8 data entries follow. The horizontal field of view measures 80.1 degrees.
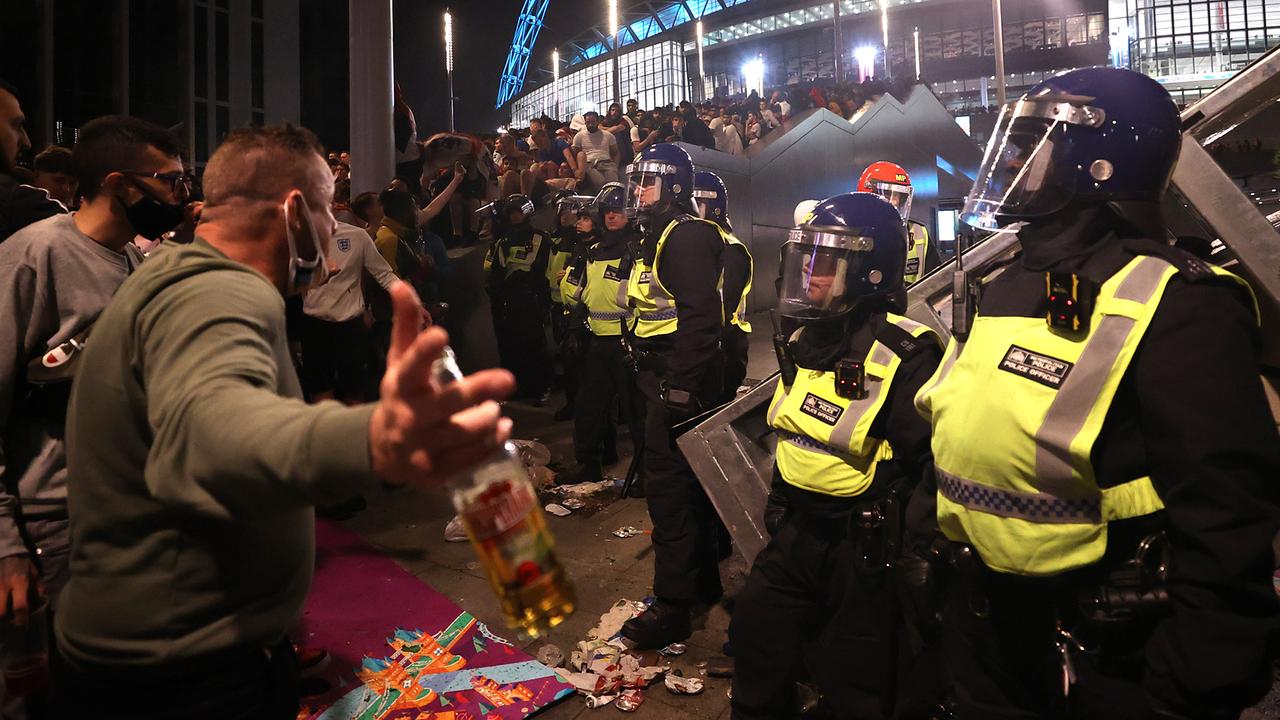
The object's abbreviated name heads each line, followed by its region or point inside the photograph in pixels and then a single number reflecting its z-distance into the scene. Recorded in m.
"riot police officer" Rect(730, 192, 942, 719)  2.71
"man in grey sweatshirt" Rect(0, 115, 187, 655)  2.30
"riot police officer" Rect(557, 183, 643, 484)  6.53
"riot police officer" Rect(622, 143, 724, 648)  4.12
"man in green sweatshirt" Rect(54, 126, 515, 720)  1.00
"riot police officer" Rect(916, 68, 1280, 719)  1.53
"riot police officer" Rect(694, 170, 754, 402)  4.76
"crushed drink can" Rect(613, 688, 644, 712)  3.54
